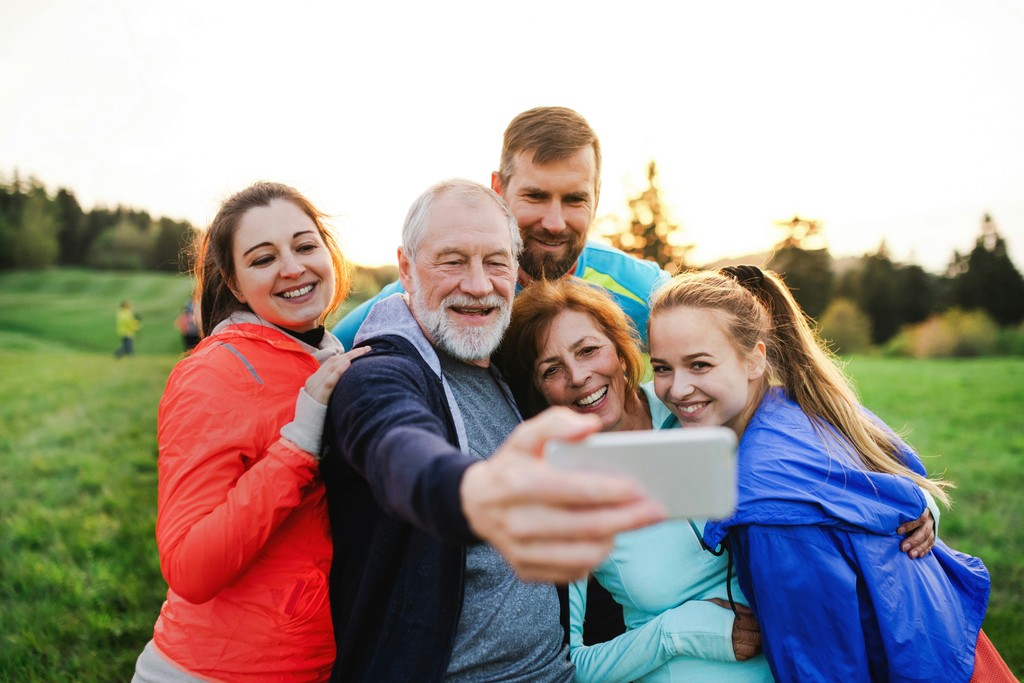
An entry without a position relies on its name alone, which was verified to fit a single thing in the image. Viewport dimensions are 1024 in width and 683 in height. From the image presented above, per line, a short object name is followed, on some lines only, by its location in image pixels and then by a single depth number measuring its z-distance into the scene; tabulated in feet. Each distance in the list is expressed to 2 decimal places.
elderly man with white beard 3.51
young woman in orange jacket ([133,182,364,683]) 7.18
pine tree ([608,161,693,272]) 136.46
